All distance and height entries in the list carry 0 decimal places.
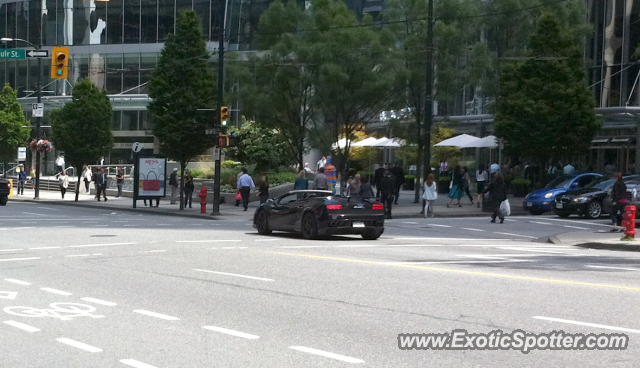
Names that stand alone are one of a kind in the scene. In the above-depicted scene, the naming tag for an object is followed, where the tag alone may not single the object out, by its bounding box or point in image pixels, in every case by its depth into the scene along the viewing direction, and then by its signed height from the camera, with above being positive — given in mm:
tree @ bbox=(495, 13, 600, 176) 44250 +3361
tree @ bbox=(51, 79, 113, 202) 57781 +2146
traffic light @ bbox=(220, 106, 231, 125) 40844 +2191
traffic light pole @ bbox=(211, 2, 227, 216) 40531 +1699
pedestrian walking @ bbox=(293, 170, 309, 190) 39094 -402
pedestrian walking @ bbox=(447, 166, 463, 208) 42994 -531
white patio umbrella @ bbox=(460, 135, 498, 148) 50931 +1658
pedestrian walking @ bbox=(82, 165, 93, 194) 60888 -615
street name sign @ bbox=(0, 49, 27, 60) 38688 +4159
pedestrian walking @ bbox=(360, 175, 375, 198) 34216 -562
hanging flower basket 58725 +1113
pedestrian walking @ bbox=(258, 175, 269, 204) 41031 -783
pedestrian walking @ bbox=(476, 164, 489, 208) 45403 -135
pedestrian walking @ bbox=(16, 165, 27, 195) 64175 -1070
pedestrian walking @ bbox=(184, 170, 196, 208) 45531 -868
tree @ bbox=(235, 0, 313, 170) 43906 +3797
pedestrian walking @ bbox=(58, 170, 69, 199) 57962 -914
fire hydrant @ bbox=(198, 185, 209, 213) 41531 -1178
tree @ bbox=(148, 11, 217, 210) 46188 +3573
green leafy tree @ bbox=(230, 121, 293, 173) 56844 +1196
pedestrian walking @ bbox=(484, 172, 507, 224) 34031 -554
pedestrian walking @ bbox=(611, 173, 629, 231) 29125 -493
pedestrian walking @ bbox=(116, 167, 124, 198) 57719 -812
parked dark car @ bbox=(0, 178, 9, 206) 48781 -1332
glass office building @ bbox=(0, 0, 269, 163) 78312 +9675
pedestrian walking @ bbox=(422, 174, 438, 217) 37281 -625
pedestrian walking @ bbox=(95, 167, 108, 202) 54344 -902
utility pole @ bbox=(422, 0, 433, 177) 39562 +3050
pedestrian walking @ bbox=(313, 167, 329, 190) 35875 -356
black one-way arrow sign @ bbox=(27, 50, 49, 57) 42344 +4659
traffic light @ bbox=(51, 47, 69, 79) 36188 +3632
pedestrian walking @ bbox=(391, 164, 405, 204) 43625 -175
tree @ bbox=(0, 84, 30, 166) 73312 +2734
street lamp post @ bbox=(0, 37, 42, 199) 57250 +368
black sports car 25500 -1087
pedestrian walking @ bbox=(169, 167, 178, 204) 49750 -726
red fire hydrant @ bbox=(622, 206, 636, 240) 24703 -1036
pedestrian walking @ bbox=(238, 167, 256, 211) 43250 -721
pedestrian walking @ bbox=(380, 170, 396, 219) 36031 -606
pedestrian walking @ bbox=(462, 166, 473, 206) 44059 -293
